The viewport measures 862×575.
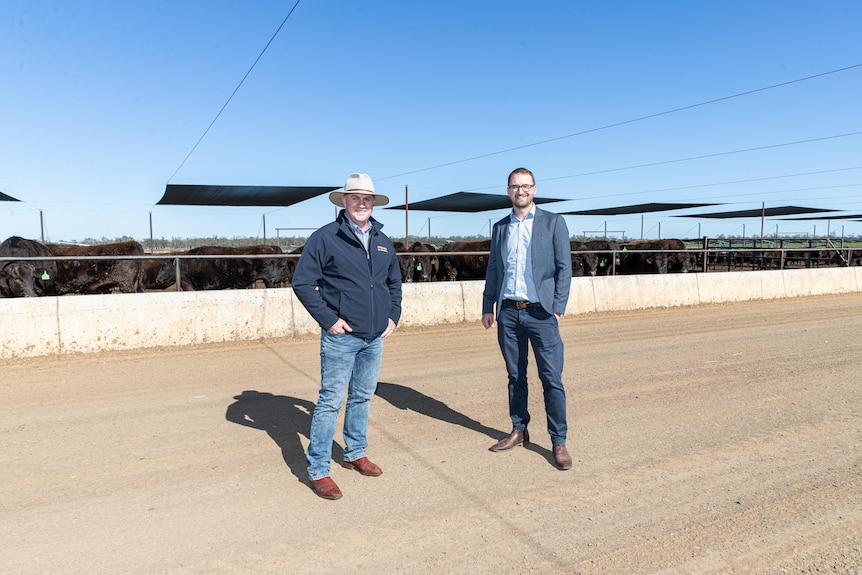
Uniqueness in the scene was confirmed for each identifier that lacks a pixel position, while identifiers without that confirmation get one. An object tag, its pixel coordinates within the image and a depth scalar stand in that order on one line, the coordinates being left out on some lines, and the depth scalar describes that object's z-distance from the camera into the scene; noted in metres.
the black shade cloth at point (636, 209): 22.62
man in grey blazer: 3.95
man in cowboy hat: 3.46
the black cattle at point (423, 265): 17.14
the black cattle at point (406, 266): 16.91
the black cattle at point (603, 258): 20.65
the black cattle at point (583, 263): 20.00
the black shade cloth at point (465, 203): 18.08
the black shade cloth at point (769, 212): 25.06
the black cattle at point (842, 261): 17.56
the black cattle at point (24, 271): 12.52
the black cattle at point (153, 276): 15.92
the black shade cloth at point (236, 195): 13.38
